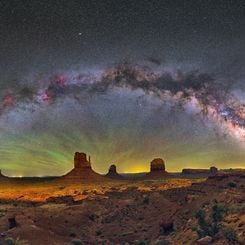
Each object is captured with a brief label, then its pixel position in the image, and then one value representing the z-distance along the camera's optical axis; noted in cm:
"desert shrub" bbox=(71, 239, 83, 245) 2611
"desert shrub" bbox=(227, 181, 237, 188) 3641
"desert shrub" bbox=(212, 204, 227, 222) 2271
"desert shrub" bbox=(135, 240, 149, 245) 2455
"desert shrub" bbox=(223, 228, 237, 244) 1916
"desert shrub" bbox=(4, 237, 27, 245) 2370
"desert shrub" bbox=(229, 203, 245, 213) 2323
